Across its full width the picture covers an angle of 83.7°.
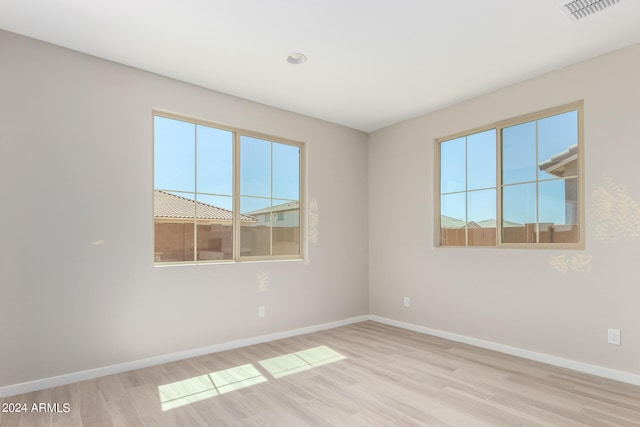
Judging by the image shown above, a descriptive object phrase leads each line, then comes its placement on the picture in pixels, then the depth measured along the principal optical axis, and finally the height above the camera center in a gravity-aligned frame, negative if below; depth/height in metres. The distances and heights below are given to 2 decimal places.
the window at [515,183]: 3.29 +0.37
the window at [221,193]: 3.51 +0.27
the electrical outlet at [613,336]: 2.90 -0.96
